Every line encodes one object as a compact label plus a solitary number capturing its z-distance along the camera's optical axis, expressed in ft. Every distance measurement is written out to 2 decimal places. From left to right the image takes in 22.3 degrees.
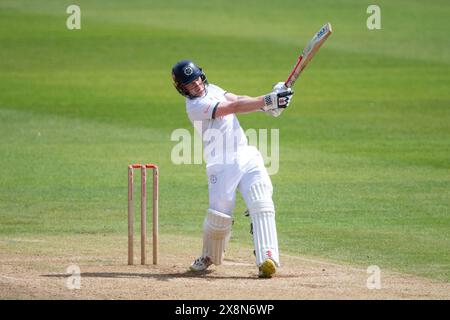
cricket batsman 36.47
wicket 38.14
